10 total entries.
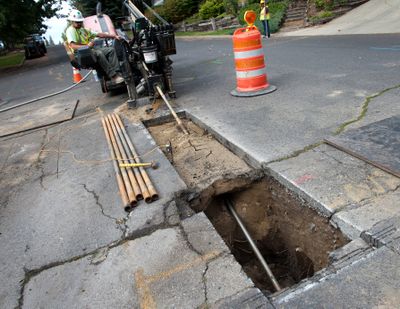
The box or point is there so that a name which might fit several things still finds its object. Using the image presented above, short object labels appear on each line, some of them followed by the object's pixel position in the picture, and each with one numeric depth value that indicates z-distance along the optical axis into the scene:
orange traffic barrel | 6.25
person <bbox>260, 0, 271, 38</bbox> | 16.17
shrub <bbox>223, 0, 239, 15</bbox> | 25.14
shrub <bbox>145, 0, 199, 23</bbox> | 32.38
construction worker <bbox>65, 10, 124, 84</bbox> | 7.89
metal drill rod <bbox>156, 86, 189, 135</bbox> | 5.59
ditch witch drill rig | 6.86
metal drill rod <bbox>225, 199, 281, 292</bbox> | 3.10
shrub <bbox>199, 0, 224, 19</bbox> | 28.06
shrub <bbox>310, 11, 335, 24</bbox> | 17.73
